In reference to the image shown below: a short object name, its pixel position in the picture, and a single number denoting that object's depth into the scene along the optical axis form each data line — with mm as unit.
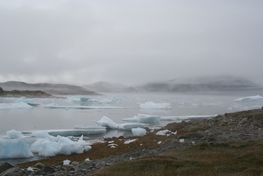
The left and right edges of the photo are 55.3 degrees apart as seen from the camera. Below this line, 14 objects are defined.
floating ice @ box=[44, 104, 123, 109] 44885
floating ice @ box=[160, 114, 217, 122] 29289
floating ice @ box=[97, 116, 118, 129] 22686
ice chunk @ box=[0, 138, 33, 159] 12842
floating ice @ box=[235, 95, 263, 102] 50824
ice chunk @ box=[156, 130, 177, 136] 18035
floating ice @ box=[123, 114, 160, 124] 26068
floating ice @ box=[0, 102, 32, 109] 39915
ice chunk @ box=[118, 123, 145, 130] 22605
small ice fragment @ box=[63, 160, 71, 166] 10806
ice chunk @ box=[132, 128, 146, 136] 19374
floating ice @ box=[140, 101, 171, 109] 46222
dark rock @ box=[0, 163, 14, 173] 9609
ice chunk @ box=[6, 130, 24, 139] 14898
